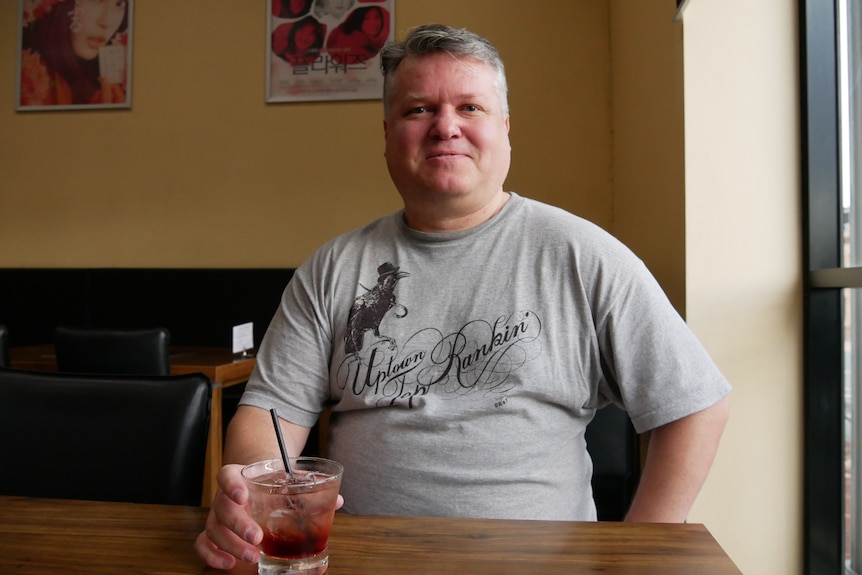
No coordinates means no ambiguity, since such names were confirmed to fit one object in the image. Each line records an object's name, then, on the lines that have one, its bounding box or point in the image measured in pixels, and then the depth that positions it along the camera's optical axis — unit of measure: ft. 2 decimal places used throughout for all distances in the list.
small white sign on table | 9.96
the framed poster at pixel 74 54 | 12.66
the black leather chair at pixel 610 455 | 5.07
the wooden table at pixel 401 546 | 2.34
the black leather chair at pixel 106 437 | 3.55
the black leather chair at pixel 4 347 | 8.03
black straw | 2.67
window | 5.81
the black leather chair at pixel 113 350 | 7.95
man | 3.80
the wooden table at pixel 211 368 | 8.39
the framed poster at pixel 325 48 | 11.82
